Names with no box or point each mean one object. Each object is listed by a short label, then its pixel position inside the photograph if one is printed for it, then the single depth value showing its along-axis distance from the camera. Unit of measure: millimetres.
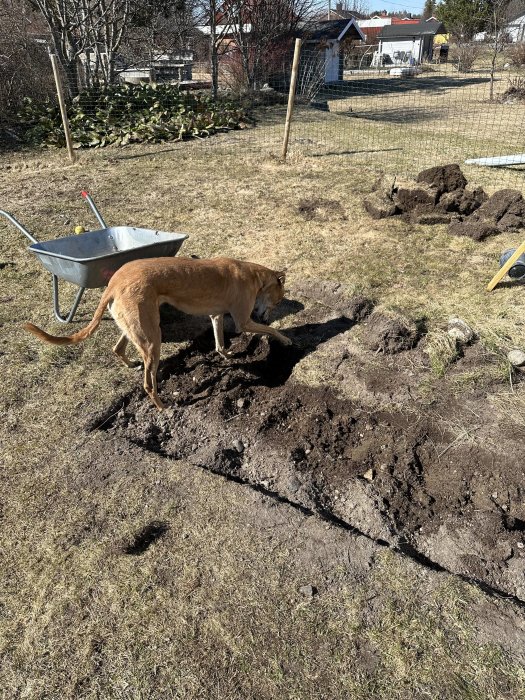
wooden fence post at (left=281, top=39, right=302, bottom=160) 10094
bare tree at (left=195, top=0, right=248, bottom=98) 17875
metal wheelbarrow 4121
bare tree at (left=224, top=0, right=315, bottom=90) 20891
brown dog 3629
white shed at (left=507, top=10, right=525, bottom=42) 57216
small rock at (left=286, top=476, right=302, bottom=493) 3215
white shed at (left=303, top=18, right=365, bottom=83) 29812
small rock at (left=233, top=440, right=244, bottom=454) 3580
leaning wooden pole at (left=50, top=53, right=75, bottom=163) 10555
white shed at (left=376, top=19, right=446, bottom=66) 52419
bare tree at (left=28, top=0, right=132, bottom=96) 14516
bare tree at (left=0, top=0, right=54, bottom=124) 14398
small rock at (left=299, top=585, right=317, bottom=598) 2502
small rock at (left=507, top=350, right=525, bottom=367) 4101
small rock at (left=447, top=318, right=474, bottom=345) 4426
